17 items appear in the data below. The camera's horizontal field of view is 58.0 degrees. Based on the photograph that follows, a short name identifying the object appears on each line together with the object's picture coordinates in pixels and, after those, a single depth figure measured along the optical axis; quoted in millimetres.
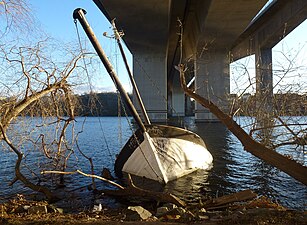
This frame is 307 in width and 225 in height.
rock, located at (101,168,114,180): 9781
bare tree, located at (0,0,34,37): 5188
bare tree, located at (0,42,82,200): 6594
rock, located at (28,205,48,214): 5864
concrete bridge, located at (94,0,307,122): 24750
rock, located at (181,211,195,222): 4457
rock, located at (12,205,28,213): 6102
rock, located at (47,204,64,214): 6294
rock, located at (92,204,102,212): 6115
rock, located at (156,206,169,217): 5625
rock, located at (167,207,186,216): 5220
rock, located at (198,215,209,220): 4545
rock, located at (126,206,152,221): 5184
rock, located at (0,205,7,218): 5369
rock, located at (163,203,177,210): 6216
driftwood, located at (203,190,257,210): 6164
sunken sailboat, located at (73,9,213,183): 9281
